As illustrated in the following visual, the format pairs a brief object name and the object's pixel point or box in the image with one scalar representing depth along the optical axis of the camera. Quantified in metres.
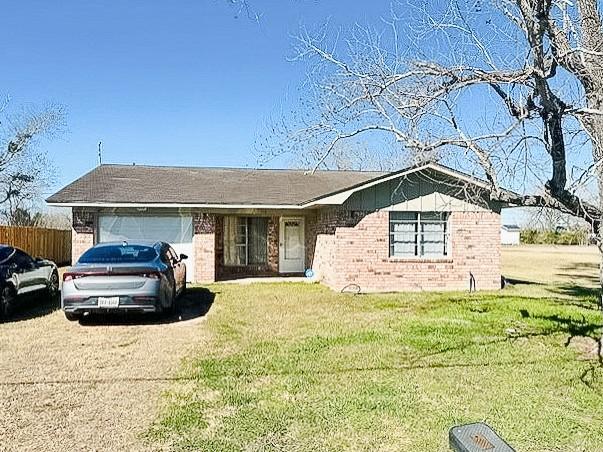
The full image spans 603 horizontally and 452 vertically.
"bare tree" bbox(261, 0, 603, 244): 6.59
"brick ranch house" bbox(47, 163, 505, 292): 15.48
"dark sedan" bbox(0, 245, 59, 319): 10.66
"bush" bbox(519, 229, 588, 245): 48.96
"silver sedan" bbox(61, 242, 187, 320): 9.70
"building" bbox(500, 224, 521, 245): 66.12
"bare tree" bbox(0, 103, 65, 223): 35.97
